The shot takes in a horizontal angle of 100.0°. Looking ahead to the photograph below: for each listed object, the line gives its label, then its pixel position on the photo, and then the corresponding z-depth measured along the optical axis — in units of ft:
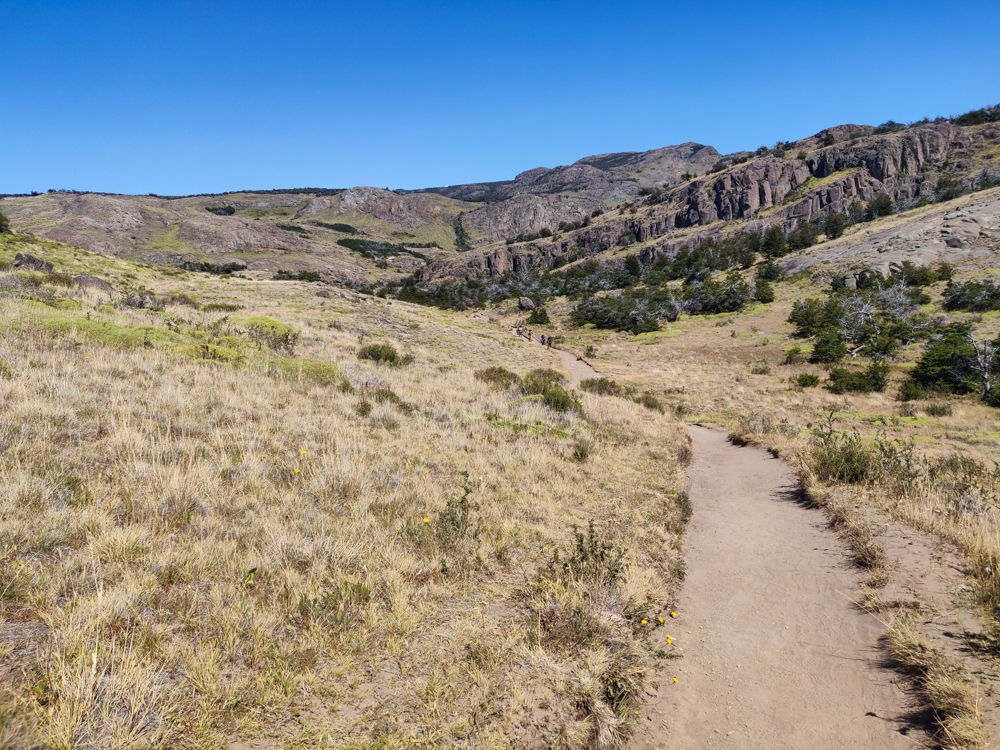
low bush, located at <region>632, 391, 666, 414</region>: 58.40
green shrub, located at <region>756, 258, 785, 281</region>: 151.23
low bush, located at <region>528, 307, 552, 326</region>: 165.99
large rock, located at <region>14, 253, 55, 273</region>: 68.95
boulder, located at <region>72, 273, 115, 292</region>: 64.44
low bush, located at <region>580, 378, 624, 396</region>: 65.53
